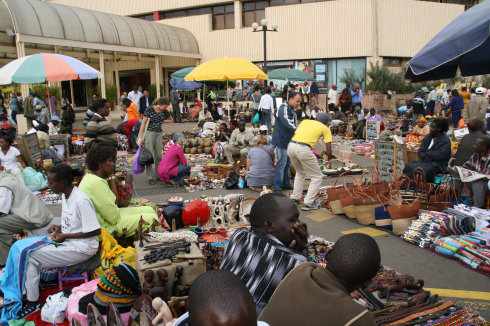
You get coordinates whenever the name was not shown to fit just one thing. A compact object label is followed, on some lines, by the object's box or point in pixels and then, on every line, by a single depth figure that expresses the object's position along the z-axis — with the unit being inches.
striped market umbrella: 415.5
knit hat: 145.8
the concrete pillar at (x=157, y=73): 1173.7
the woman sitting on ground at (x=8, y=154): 321.7
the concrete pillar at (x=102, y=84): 910.0
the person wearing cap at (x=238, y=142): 450.0
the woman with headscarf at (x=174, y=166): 386.8
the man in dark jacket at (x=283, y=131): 334.6
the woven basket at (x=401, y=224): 247.0
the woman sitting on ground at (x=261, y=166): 353.4
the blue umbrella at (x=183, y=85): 973.6
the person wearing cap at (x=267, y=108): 647.1
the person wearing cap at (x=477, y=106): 609.0
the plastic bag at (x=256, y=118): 683.3
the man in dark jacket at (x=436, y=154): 299.3
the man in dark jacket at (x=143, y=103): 749.3
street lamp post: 852.2
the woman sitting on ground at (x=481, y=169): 253.1
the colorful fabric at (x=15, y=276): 170.9
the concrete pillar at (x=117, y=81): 1157.6
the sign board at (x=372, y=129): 608.4
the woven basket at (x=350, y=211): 275.3
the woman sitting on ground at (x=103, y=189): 186.7
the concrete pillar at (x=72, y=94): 1212.6
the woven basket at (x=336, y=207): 289.7
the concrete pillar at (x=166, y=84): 1328.7
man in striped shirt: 110.7
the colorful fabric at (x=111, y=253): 170.4
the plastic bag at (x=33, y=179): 365.1
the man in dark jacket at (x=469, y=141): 286.4
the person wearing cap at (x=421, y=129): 493.0
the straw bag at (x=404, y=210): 247.9
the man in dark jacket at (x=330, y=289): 81.7
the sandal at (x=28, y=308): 170.8
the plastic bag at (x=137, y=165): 386.0
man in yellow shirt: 299.4
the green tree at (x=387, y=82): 939.3
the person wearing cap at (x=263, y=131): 460.5
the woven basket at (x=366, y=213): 268.2
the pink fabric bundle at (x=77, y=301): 148.9
